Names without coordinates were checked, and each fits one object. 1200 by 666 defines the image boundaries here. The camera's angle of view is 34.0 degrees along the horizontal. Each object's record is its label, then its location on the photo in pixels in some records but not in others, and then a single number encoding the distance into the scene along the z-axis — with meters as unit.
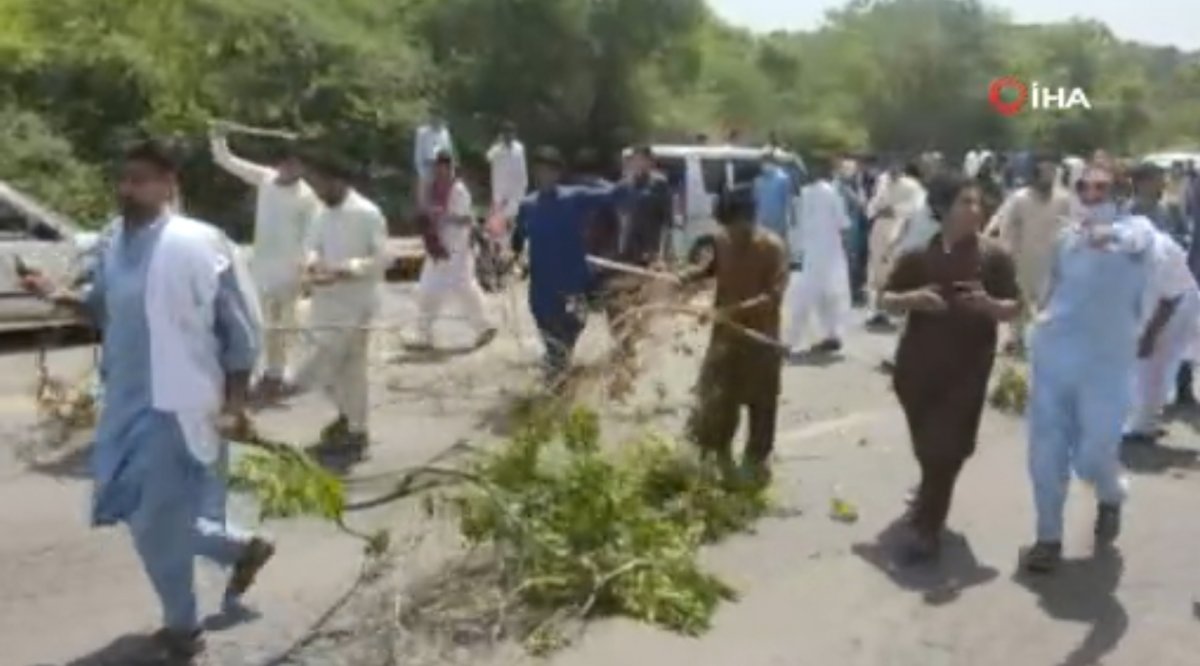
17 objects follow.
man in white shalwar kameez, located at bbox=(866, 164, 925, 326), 16.27
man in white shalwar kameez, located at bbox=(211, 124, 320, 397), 10.97
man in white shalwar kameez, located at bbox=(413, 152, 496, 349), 13.75
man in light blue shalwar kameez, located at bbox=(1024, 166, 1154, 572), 7.70
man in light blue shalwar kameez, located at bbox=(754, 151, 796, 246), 15.90
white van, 21.67
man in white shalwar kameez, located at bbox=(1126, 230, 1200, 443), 10.79
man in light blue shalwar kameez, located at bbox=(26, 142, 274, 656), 5.93
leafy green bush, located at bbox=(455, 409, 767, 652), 6.84
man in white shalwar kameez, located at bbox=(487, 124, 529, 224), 20.81
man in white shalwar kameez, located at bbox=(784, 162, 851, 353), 14.66
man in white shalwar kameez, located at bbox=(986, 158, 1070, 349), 13.79
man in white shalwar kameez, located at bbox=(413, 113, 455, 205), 19.20
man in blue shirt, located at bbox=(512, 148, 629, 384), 10.55
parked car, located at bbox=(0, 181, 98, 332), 13.88
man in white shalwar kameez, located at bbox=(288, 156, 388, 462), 9.63
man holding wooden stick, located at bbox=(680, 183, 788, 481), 8.82
